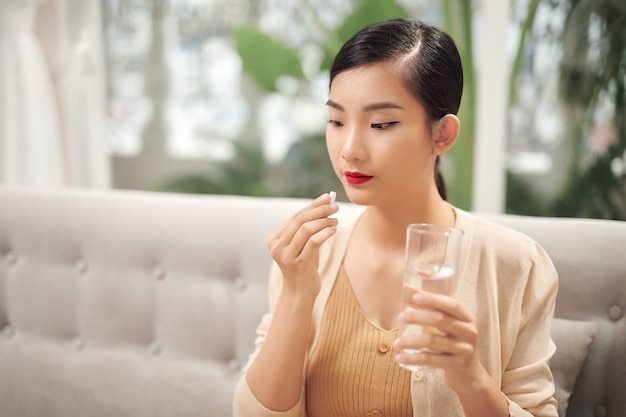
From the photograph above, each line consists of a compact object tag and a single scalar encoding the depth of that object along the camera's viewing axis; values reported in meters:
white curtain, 2.80
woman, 1.08
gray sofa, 1.68
